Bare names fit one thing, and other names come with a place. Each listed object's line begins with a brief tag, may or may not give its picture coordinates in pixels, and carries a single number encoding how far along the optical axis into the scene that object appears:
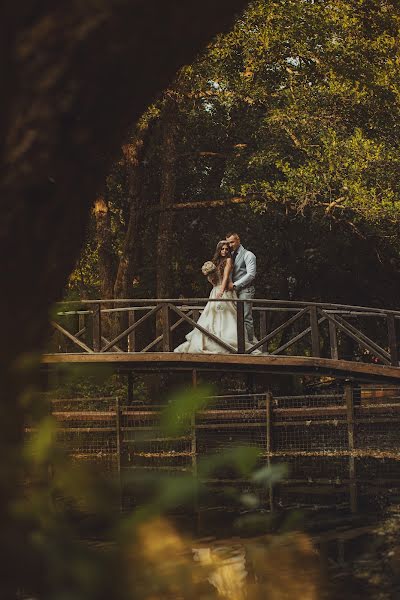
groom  18.94
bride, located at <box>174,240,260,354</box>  19.02
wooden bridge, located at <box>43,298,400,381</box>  17.91
